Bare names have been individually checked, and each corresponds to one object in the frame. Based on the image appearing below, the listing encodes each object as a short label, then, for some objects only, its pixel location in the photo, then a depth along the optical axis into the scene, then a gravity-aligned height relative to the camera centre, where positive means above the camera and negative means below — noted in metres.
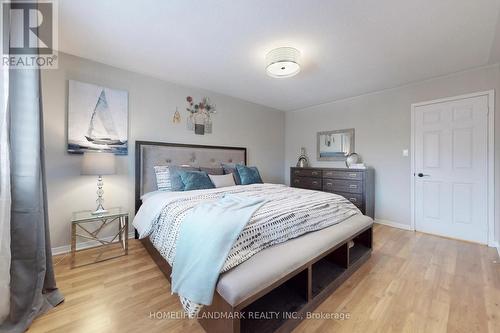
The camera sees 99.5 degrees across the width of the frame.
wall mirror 4.03 +0.42
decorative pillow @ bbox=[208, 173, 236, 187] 3.01 -0.22
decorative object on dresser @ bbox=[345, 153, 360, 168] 3.83 +0.10
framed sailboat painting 2.48 +0.57
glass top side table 2.23 -0.84
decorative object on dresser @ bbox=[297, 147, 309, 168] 4.61 +0.11
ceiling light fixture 2.21 +1.10
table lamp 2.24 +0.00
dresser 3.48 -0.33
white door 2.77 -0.04
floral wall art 3.48 +0.85
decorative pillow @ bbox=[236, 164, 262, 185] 3.28 -0.16
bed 1.17 -0.82
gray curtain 1.39 -0.25
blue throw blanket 1.21 -0.52
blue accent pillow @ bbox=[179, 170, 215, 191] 2.73 -0.20
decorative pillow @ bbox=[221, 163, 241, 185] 3.32 -0.08
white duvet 1.43 -0.45
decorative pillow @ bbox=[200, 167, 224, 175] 3.20 -0.09
